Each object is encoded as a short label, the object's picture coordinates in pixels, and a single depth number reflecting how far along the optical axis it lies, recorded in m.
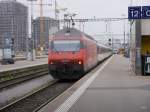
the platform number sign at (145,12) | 23.87
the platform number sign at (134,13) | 23.58
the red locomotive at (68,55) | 25.41
